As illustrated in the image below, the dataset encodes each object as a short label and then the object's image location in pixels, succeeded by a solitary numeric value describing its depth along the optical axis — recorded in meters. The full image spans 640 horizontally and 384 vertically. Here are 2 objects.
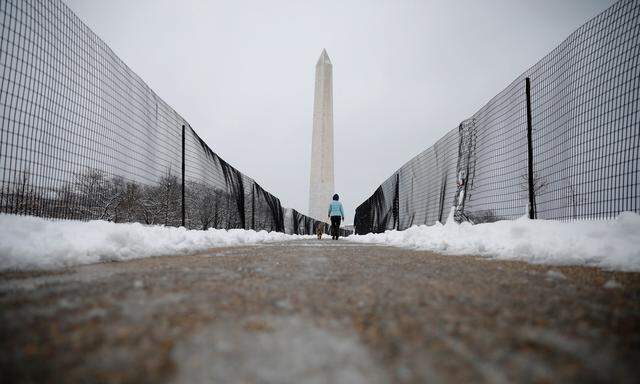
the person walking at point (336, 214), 16.41
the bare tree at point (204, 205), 10.48
